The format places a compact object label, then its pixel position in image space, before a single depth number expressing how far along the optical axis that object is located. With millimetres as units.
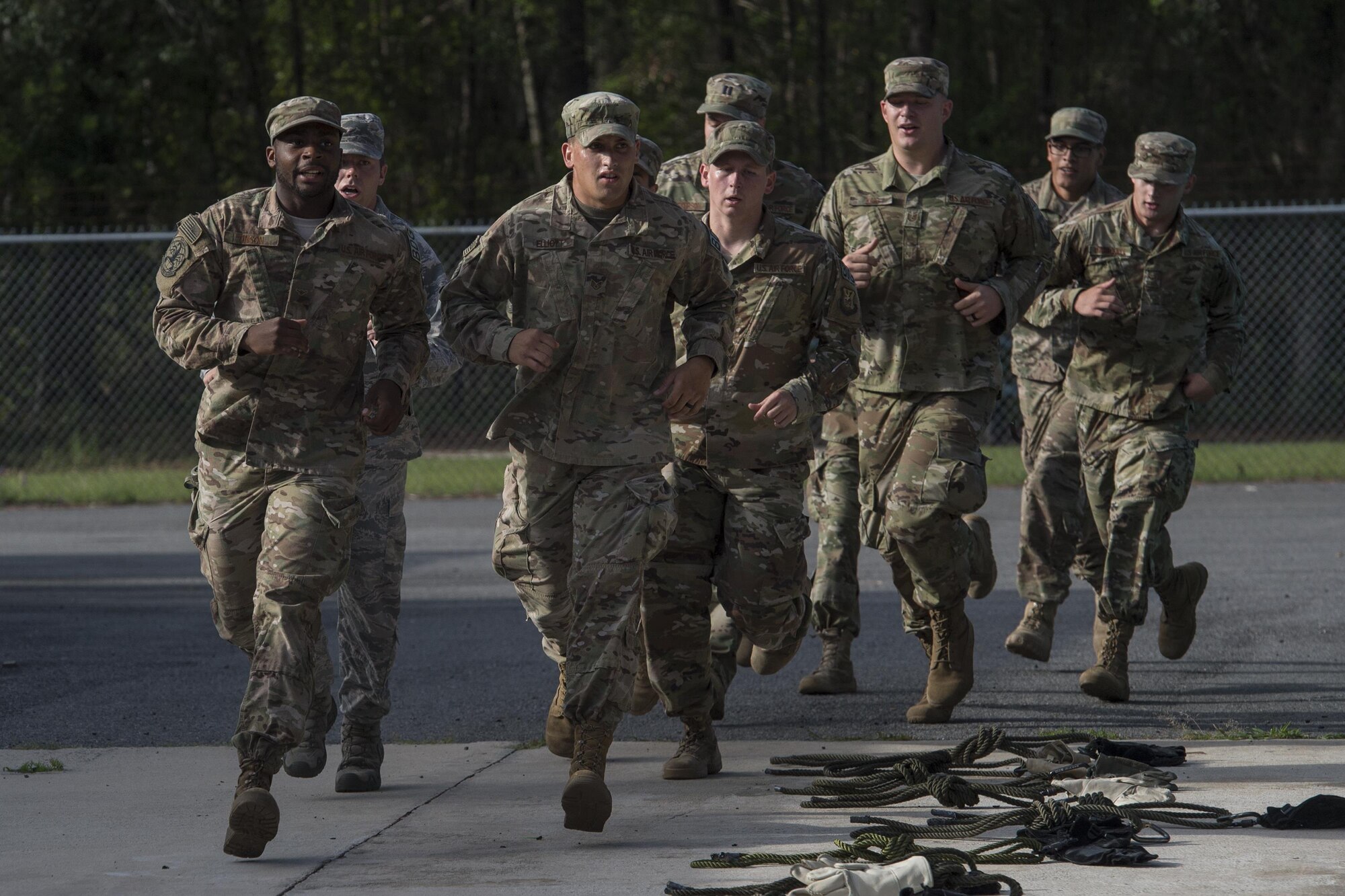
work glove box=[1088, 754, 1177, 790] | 11391
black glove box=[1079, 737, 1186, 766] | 12055
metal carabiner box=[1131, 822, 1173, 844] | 10117
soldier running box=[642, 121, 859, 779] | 12312
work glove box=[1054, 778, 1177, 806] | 10930
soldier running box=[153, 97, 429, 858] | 10680
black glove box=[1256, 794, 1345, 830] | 10258
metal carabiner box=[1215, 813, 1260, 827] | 10406
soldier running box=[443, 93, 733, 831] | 11102
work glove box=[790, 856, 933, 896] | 8797
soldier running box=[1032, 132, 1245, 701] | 15367
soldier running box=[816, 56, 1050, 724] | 14070
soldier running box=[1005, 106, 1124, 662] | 16719
